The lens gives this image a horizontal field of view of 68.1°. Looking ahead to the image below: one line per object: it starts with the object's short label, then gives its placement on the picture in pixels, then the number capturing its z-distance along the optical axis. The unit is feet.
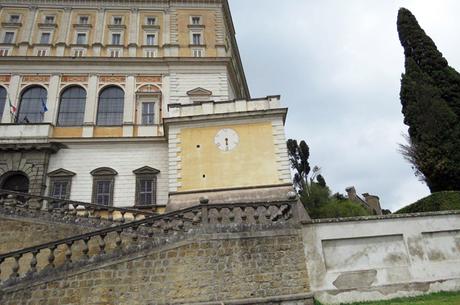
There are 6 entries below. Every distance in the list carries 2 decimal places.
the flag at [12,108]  65.44
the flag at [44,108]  65.46
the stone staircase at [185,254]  28.04
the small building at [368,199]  148.80
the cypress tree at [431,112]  49.65
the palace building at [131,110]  53.93
